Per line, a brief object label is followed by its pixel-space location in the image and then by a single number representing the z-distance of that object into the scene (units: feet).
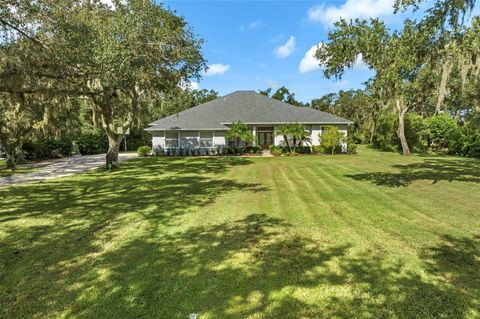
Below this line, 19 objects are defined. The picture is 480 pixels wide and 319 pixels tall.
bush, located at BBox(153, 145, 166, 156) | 88.98
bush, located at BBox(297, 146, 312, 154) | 86.32
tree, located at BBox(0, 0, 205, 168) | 29.12
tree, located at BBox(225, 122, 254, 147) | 81.05
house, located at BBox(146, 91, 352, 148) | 89.86
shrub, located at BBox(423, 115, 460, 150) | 85.81
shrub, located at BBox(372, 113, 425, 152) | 90.89
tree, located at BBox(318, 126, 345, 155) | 82.99
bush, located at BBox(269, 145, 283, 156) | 82.94
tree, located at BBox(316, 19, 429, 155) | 32.19
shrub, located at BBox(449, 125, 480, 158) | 72.23
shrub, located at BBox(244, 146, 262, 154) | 86.53
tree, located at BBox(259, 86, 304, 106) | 187.62
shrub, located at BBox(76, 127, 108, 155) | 97.09
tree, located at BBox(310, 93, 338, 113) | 196.95
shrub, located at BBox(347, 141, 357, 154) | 85.76
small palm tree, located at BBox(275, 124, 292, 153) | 81.76
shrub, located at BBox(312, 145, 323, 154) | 85.96
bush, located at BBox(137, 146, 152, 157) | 86.72
